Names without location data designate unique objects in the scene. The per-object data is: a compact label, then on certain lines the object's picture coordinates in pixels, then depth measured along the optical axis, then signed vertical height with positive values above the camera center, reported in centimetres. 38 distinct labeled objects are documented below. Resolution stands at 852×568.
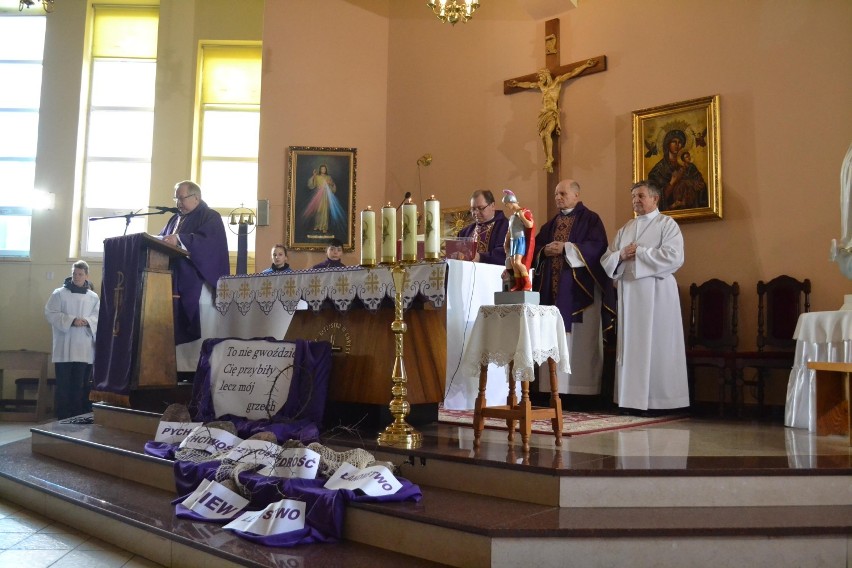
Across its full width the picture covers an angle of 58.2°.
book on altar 523 +60
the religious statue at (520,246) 437 +53
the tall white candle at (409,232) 422 +57
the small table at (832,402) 495 -38
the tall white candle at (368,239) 438 +54
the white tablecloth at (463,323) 501 +8
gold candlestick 422 -36
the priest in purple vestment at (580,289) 655 +42
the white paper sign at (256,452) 408 -66
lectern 601 +5
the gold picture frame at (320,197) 951 +168
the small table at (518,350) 406 -7
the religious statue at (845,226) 517 +81
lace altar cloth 482 +31
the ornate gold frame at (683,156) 706 +176
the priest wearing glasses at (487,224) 661 +99
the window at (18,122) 1212 +326
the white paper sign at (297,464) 384 -67
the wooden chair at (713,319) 675 +19
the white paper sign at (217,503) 378 -86
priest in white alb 613 +12
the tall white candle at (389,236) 430 +55
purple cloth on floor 346 -79
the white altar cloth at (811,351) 501 -6
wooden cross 800 +280
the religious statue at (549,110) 815 +242
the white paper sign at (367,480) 354 -69
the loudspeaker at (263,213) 952 +147
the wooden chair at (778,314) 639 +24
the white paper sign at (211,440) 443 -64
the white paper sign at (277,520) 343 -85
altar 495 +7
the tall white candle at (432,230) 428 +59
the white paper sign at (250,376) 501 -30
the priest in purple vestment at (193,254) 648 +66
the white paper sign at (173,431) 482 -64
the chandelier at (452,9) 781 +334
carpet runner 507 -61
